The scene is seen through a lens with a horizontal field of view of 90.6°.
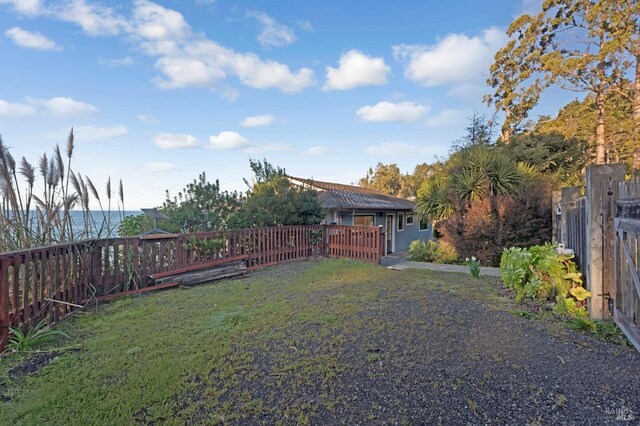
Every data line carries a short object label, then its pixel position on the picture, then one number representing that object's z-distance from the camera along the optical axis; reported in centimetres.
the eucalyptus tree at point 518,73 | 1769
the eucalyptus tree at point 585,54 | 1527
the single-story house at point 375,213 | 1241
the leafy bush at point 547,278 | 411
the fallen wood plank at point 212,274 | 647
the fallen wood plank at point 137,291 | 520
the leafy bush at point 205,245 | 686
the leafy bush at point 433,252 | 1066
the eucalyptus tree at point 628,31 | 1445
